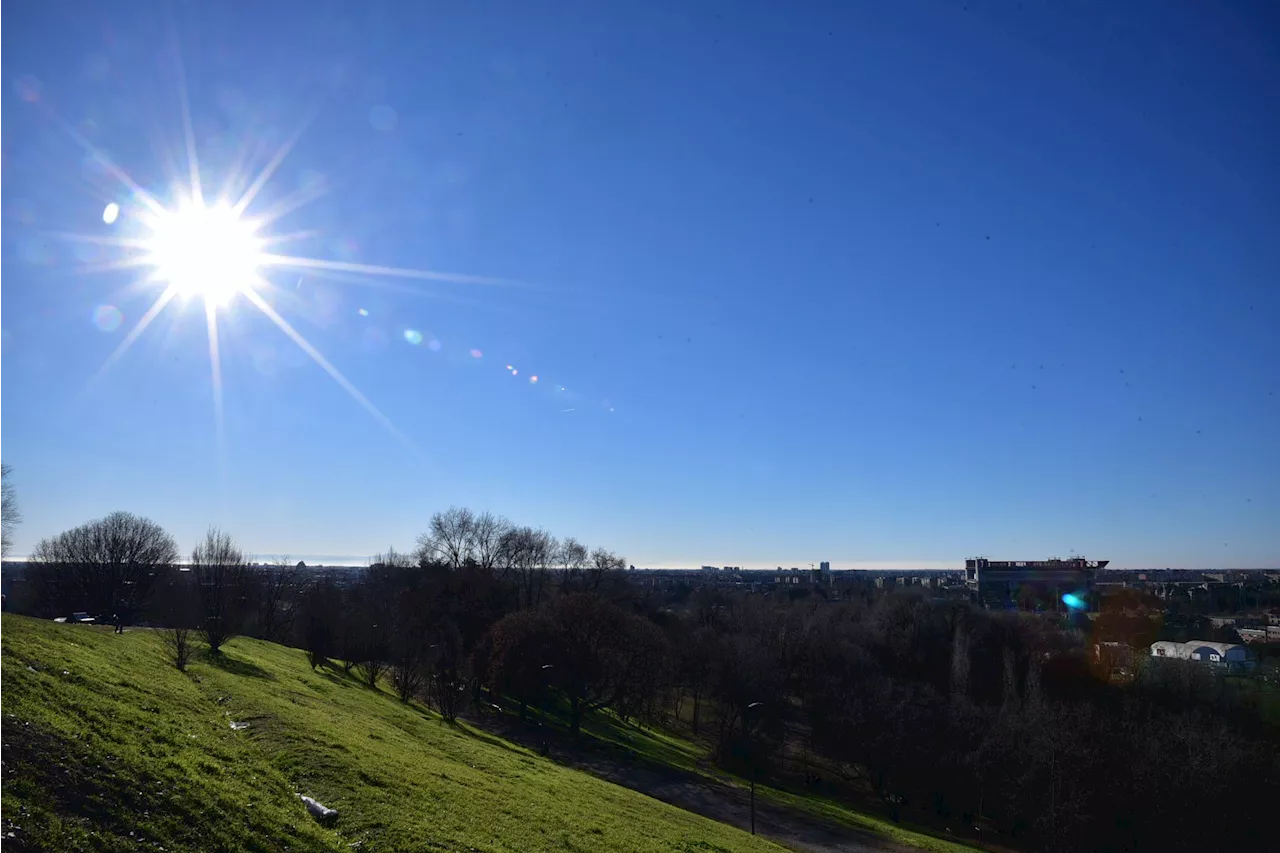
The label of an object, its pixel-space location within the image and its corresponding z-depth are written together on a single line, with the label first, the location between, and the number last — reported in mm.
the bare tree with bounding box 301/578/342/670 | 43406
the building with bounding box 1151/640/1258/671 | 70250
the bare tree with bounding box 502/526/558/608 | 72688
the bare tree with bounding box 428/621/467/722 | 34844
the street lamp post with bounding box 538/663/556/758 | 42856
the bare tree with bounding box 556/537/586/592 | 77850
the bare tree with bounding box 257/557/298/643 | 59375
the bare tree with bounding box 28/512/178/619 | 57469
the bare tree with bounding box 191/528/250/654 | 32469
